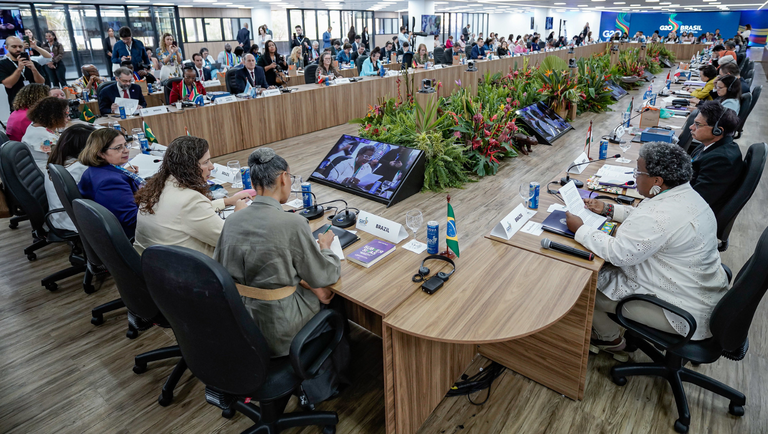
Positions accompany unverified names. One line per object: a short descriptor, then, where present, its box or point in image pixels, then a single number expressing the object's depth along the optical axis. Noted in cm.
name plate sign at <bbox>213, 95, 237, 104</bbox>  530
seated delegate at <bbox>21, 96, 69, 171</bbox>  343
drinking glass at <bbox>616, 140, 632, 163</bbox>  343
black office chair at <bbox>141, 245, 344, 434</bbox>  133
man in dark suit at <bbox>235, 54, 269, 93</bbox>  625
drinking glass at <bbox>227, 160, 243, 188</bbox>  307
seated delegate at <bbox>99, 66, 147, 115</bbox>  509
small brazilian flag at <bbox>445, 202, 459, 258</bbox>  199
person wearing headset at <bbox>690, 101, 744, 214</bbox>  261
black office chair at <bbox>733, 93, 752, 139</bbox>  506
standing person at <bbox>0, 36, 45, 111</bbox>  490
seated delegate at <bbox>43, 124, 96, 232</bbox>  272
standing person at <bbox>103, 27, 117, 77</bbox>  1095
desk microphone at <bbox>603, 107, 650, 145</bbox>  393
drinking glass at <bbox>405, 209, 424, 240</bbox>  218
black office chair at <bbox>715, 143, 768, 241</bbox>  247
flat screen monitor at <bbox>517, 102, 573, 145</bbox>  509
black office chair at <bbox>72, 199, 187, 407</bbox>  177
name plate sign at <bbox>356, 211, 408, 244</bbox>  225
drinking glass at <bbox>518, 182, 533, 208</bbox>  251
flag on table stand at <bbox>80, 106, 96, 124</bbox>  451
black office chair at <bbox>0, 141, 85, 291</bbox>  275
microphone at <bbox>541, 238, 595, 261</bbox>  202
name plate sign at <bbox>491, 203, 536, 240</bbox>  225
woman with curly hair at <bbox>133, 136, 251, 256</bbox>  201
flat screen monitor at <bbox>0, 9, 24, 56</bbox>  869
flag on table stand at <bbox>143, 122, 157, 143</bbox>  404
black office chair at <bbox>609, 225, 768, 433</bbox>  163
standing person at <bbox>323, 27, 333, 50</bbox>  1681
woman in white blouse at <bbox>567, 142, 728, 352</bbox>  188
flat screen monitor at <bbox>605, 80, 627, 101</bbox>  690
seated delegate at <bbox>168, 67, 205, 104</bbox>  546
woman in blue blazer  247
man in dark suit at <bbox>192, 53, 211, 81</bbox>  749
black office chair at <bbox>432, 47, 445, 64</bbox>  1180
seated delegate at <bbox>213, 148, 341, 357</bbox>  158
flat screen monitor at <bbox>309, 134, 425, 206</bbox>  334
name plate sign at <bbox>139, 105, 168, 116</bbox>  471
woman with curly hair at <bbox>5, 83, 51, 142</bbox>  380
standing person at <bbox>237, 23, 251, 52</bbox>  1293
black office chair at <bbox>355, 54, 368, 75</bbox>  1033
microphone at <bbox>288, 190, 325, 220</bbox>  254
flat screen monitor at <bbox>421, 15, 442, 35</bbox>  1571
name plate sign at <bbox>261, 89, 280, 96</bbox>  584
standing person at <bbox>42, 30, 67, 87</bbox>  791
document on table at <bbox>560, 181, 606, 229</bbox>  235
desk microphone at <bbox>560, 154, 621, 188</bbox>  291
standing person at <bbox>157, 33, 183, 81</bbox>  764
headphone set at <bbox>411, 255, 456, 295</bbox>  182
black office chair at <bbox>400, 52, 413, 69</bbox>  974
